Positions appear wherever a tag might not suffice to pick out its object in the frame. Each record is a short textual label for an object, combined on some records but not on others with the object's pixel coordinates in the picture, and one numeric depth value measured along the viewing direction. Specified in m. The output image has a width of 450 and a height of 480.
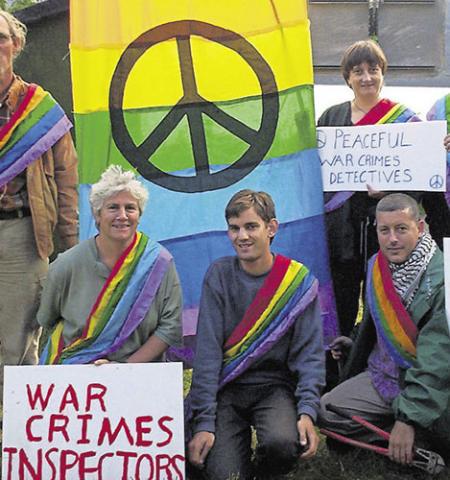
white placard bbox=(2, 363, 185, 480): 3.62
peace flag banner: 4.44
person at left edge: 4.21
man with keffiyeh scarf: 3.72
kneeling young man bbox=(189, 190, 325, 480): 3.79
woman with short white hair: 3.87
